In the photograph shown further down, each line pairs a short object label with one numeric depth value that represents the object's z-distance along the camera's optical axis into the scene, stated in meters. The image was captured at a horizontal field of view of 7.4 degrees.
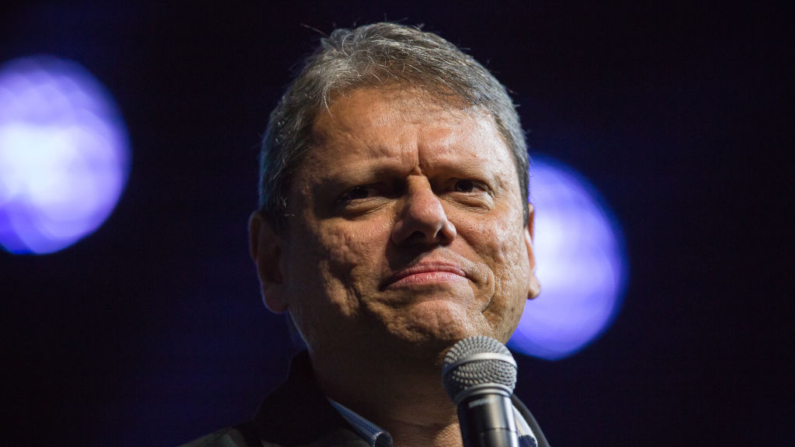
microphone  3.55
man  3.71
